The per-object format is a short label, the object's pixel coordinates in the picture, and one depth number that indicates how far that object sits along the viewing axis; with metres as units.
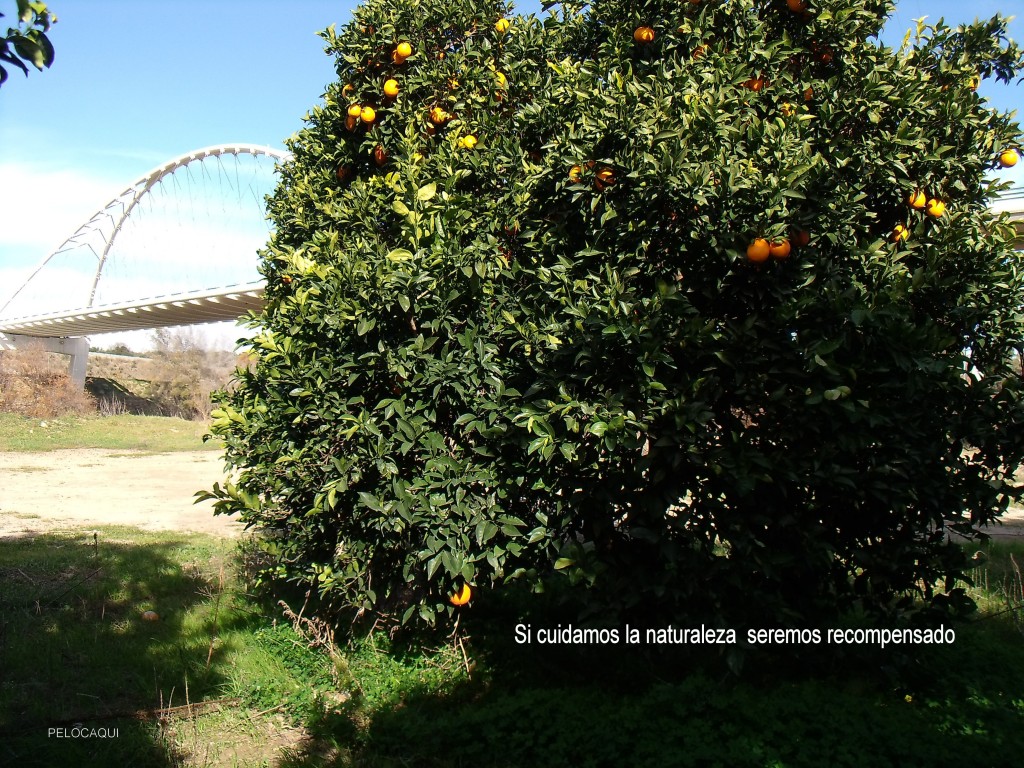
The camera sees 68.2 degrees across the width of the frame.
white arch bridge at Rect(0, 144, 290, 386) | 24.36
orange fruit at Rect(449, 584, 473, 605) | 3.83
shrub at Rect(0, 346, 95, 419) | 22.72
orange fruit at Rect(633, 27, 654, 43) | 4.13
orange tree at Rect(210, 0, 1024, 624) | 3.29
